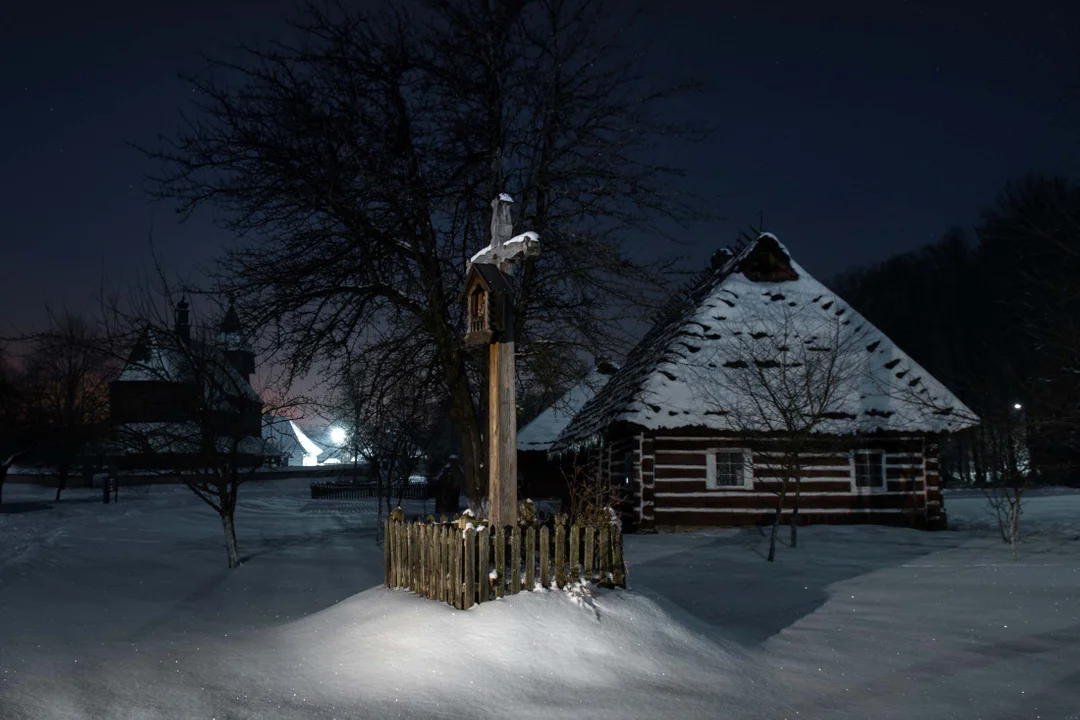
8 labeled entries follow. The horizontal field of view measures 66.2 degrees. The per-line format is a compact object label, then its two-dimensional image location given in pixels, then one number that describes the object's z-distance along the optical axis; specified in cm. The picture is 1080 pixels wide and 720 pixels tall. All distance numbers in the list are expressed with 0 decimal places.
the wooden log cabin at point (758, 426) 2089
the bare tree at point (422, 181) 1359
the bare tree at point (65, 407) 3788
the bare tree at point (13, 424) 3634
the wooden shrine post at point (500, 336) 907
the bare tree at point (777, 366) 1950
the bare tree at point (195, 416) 1526
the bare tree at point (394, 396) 1495
